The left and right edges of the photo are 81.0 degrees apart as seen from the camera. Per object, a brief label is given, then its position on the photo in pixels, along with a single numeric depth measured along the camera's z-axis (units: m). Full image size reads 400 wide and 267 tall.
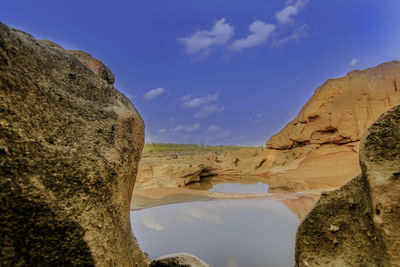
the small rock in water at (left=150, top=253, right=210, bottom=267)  1.96
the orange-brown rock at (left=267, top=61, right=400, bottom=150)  12.02
